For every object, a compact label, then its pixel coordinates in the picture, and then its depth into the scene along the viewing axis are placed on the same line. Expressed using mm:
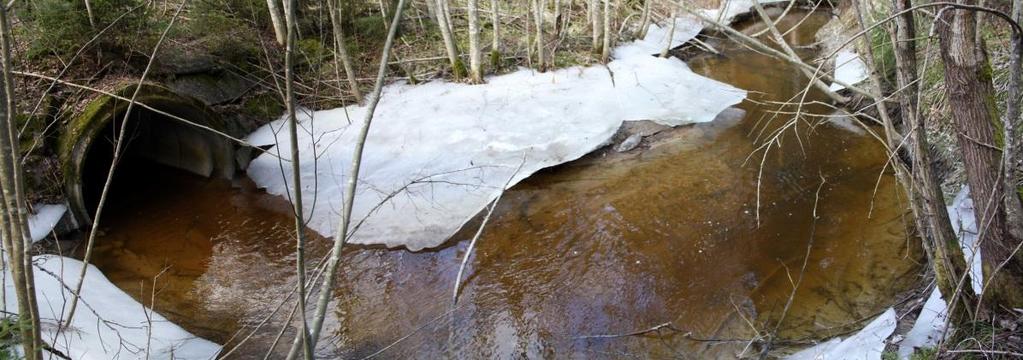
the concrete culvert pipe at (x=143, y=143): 5844
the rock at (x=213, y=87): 7269
